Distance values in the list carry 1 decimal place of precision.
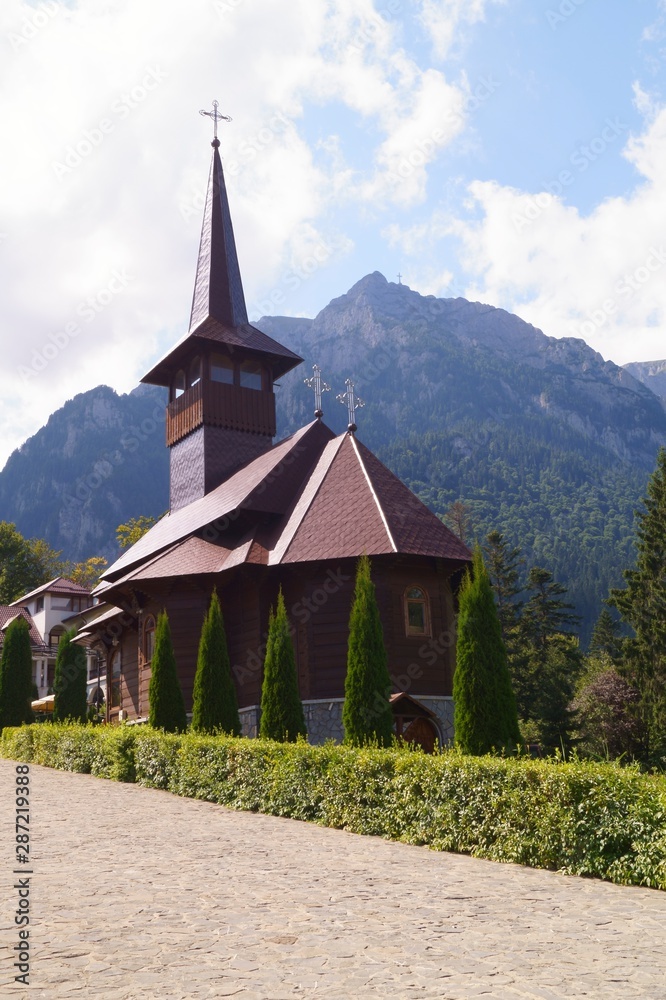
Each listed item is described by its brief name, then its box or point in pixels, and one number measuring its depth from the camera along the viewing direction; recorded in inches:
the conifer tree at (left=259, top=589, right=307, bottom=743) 708.7
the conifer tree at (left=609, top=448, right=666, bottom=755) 1599.4
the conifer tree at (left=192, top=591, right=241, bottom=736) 781.9
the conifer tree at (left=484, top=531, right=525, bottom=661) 1973.4
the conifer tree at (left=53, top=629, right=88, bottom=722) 1140.5
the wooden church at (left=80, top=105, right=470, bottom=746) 884.6
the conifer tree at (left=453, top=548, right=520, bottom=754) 593.3
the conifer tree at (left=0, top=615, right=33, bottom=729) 1181.7
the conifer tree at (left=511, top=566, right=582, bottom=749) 1535.4
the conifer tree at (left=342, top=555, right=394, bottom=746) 637.9
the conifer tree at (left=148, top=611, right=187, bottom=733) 829.8
